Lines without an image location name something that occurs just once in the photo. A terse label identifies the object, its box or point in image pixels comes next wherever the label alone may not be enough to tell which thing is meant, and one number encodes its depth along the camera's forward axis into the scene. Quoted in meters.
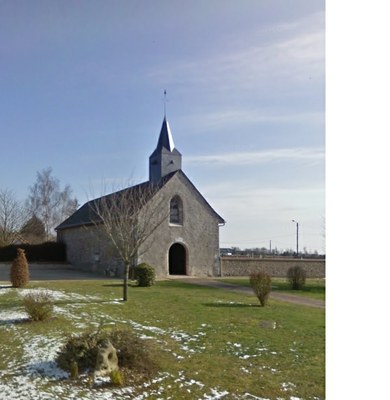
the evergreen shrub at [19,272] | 12.27
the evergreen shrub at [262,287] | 9.90
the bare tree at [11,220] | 27.69
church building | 19.02
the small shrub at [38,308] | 6.68
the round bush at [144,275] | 14.48
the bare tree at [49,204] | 29.58
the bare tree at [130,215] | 10.80
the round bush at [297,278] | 15.23
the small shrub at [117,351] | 4.39
